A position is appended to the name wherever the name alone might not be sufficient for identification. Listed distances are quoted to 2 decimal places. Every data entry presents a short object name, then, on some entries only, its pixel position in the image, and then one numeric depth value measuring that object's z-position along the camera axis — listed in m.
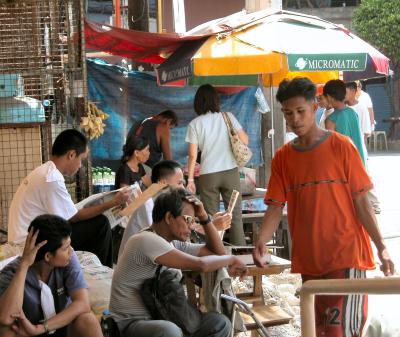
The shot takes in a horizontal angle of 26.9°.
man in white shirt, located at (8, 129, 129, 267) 6.28
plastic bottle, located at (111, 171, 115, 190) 9.94
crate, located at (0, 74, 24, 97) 8.08
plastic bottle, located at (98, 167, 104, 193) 9.88
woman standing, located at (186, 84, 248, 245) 9.16
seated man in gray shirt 4.85
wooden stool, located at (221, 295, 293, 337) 5.73
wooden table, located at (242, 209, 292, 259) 9.73
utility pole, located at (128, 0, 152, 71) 12.56
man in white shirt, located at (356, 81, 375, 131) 12.72
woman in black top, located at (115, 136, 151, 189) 7.83
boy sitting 4.49
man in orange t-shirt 4.42
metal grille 8.20
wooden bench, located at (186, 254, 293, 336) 5.73
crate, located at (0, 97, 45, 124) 8.19
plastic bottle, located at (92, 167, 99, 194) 9.88
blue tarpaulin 11.16
